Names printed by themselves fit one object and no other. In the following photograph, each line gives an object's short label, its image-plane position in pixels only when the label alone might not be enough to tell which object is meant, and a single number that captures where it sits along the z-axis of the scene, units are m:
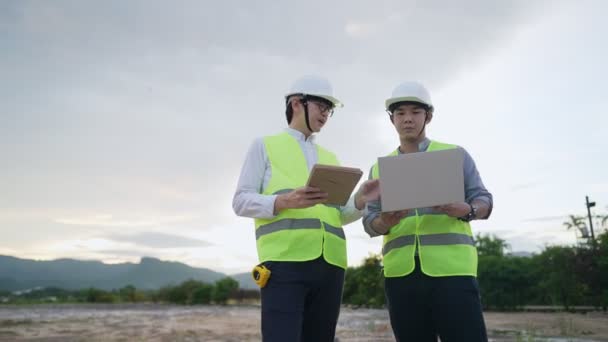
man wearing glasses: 2.89
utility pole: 17.25
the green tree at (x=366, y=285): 21.45
